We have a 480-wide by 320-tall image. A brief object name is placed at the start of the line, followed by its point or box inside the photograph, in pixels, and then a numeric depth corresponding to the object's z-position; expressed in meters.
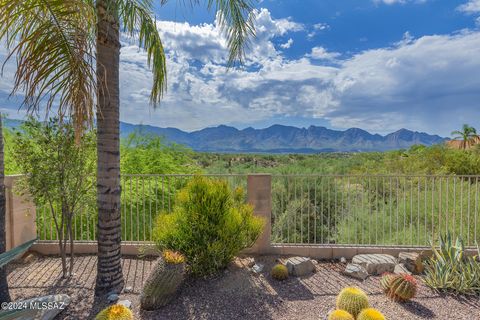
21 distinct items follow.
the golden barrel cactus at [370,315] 3.46
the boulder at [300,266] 5.26
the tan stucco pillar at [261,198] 5.98
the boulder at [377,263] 5.45
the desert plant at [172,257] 4.26
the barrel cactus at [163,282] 4.00
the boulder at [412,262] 5.47
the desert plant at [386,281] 4.53
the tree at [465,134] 40.59
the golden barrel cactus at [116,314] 3.35
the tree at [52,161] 4.71
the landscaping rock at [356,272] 5.22
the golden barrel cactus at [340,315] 3.58
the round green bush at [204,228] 4.71
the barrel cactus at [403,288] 4.32
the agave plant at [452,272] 4.71
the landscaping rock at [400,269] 5.29
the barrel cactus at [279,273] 5.02
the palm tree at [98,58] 3.40
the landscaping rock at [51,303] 3.70
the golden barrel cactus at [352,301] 3.83
